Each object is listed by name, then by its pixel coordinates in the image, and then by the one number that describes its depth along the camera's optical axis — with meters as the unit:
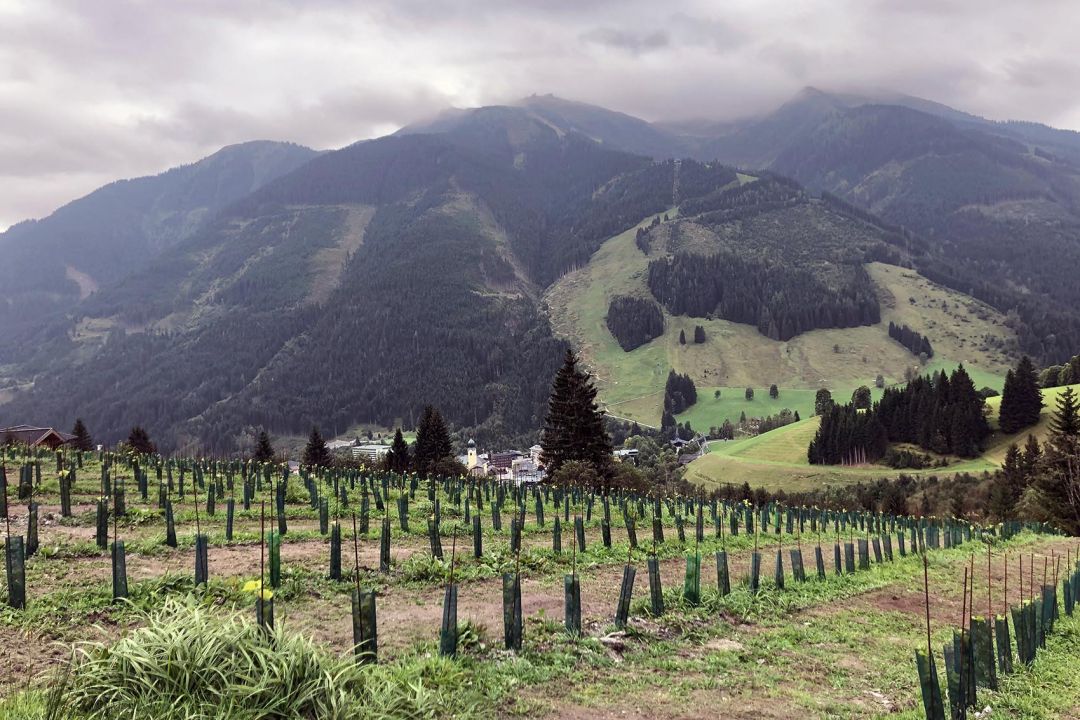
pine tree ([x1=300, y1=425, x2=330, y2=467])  80.12
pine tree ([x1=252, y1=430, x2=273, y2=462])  76.33
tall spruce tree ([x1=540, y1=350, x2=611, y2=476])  60.62
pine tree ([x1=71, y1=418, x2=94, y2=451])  73.18
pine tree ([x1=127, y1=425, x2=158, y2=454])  75.44
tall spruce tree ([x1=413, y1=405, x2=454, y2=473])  76.00
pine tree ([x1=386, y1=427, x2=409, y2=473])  79.56
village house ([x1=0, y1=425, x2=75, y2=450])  68.06
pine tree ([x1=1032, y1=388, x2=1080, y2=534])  54.69
